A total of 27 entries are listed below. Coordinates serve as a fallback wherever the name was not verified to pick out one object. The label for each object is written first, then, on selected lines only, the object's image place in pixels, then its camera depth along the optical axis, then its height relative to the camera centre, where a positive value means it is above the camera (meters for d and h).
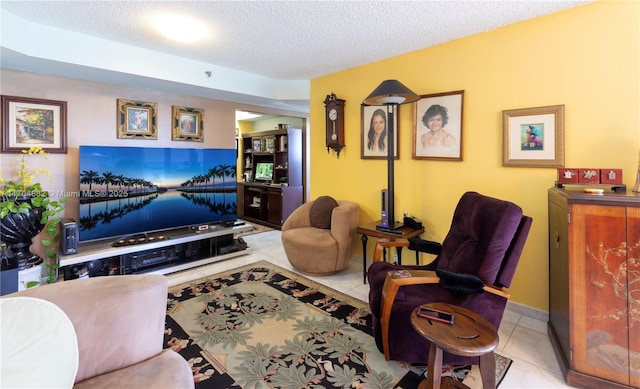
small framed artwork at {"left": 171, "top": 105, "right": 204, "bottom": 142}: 4.18 +0.94
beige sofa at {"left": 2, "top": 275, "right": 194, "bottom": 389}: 1.22 -0.60
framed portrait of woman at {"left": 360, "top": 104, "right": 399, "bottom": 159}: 3.46 +0.67
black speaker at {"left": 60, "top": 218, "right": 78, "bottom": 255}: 2.99 -0.47
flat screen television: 3.25 +0.02
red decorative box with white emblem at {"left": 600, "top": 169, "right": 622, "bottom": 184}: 1.98 +0.09
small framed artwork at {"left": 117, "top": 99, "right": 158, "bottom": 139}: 3.72 +0.89
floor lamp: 2.75 +0.84
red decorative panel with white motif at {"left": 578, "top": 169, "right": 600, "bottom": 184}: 2.03 +0.09
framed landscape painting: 3.03 +0.69
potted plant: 2.67 -0.20
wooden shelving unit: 5.74 +0.23
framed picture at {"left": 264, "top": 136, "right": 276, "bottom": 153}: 6.07 +0.93
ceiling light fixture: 2.53 +1.43
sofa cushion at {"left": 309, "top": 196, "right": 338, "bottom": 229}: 3.79 -0.27
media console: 3.09 -0.73
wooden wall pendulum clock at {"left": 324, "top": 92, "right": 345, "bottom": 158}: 3.83 +0.87
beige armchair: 3.36 -0.60
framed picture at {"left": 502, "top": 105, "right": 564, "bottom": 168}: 2.39 +0.43
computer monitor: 6.30 +0.40
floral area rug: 1.84 -1.09
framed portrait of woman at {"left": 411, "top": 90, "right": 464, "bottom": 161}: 2.91 +0.63
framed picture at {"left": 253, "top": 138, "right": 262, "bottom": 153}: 6.45 +0.97
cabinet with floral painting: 1.64 -0.56
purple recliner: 1.83 -0.63
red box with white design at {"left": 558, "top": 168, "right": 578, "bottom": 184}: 2.10 +0.10
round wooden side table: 1.35 -0.68
